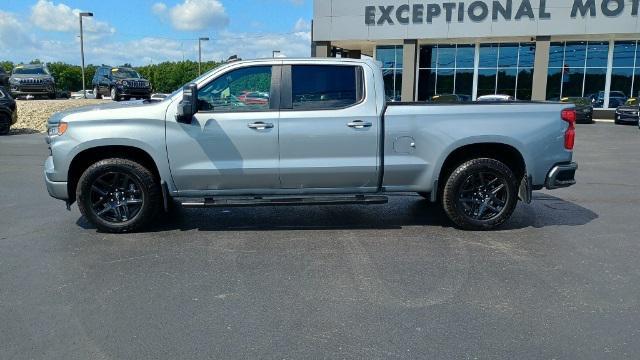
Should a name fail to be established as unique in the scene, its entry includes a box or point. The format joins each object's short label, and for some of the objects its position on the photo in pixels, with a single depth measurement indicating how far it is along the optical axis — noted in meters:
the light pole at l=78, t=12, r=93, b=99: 31.27
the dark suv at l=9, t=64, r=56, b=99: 27.34
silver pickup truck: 5.65
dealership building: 29.09
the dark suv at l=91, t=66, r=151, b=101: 27.42
